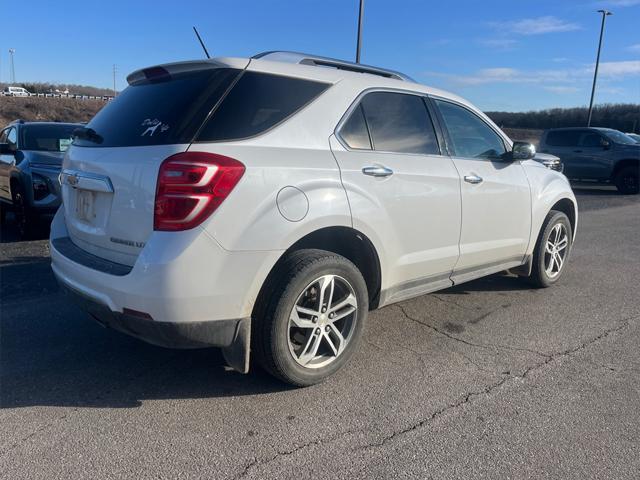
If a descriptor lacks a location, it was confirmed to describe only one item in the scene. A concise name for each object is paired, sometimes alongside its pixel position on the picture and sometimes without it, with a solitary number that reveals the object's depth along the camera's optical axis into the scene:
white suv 2.73
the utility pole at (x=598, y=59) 30.22
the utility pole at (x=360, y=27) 14.33
